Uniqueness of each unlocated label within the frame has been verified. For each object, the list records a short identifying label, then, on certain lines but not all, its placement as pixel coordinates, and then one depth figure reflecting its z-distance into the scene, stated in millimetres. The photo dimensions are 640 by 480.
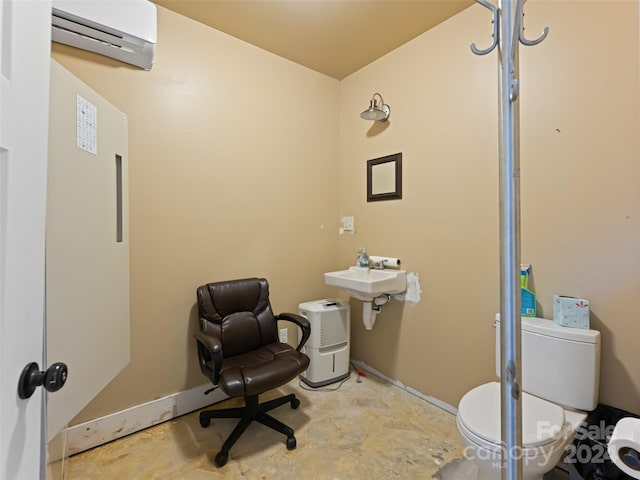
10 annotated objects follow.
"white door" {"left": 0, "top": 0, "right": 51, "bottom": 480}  576
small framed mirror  2367
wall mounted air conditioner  1482
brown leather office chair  1649
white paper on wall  1171
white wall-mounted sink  2146
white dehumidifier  2387
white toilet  1193
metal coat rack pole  608
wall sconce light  2344
